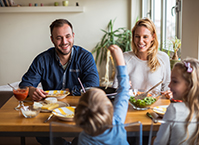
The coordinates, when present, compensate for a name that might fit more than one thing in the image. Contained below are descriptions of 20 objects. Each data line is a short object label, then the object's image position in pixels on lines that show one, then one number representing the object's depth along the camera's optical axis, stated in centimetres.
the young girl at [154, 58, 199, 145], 91
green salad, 155
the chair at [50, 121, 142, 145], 85
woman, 232
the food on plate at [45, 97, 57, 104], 171
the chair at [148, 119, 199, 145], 87
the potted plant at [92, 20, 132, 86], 475
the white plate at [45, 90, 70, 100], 185
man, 232
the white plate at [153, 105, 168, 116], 145
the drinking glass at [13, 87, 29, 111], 167
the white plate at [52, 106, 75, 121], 137
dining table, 133
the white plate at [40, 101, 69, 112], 167
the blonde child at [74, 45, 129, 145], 85
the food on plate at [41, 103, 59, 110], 157
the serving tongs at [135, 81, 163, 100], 163
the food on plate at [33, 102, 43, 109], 152
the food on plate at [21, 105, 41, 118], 145
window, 320
